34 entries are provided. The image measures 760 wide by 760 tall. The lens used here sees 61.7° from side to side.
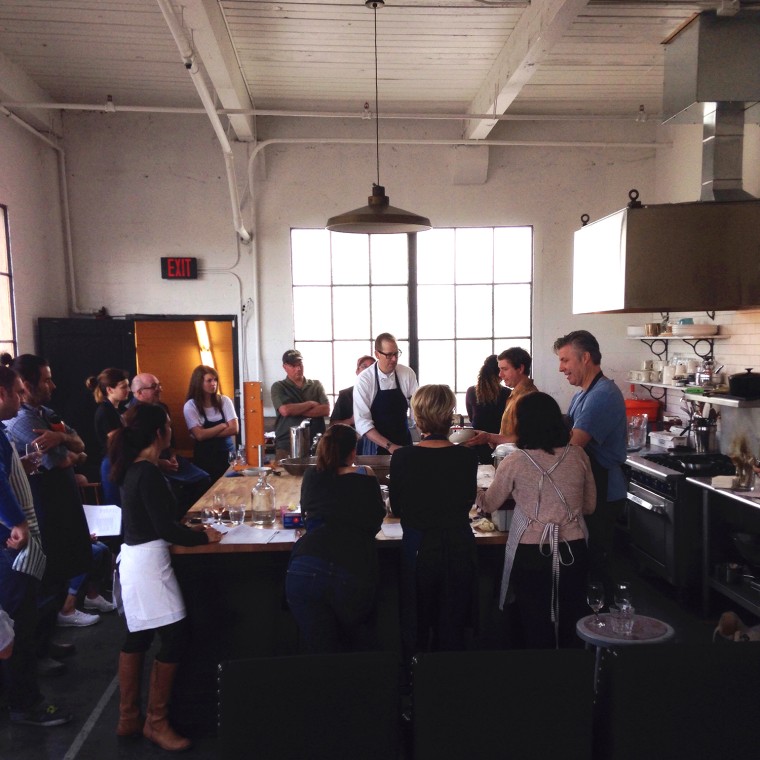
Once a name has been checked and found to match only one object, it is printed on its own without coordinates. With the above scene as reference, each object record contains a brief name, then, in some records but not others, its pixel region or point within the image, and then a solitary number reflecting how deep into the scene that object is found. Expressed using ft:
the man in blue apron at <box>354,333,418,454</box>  15.29
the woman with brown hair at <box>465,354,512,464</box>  15.58
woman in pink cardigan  8.60
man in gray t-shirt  16.94
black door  18.45
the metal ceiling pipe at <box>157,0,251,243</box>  10.84
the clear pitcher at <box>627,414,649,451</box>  17.78
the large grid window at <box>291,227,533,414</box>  21.15
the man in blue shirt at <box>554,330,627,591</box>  10.08
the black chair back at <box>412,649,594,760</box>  5.28
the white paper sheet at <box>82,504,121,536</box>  13.71
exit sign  20.06
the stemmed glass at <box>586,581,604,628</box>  8.25
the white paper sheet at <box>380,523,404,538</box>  9.23
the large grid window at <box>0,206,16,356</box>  16.84
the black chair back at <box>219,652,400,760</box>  5.17
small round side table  7.75
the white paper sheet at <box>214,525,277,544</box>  9.18
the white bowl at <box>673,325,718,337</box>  16.22
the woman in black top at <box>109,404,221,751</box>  8.65
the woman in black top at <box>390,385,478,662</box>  8.50
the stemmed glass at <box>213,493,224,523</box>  10.17
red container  19.40
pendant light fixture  10.37
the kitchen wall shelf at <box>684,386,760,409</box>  13.84
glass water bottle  10.03
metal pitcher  12.56
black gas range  13.87
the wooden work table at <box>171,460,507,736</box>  9.45
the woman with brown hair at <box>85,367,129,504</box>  13.91
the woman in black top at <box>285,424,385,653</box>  8.04
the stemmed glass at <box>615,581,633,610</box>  8.21
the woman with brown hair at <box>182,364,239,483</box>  15.89
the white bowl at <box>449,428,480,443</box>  11.12
